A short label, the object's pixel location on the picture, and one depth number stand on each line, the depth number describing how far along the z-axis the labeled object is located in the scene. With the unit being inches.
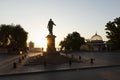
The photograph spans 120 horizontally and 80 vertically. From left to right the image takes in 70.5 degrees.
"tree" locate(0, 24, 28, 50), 1045.4
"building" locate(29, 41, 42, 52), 1638.3
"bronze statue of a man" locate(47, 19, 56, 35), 511.0
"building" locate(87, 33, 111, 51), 1331.3
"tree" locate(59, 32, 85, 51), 1235.7
